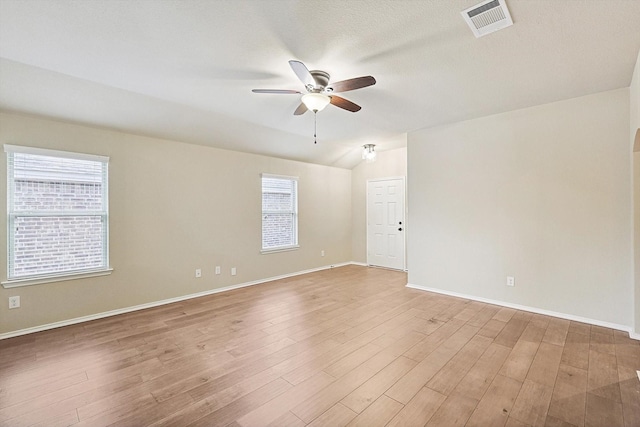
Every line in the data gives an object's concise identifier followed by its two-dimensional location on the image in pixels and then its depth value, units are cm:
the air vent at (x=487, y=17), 195
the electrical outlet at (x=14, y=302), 323
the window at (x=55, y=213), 327
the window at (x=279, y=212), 573
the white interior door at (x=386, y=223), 649
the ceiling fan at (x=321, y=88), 247
